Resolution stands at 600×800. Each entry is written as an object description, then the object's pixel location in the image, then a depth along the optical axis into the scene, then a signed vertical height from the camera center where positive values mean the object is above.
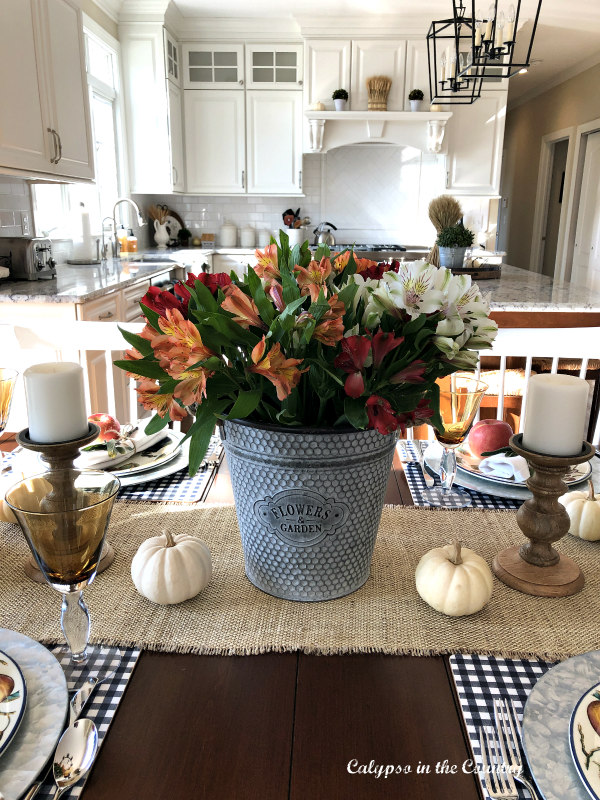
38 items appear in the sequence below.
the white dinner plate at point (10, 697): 0.52 -0.41
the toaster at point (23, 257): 2.96 -0.19
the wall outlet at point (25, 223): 3.41 -0.05
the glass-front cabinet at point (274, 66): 4.98 +1.14
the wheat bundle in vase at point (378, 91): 4.82 +0.93
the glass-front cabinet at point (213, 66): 5.01 +1.14
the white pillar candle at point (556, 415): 0.73 -0.21
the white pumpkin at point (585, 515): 0.89 -0.40
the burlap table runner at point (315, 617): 0.69 -0.44
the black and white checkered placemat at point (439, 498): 1.02 -0.44
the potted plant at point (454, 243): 3.22 -0.12
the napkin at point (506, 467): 1.05 -0.40
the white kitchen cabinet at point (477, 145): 5.12 +0.58
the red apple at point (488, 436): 1.14 -0.37
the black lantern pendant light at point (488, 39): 2.34 +0.65
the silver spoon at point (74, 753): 0.51 -0.43
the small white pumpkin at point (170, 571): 0.74 -0.40
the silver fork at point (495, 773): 0.50 -0.43
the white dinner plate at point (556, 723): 0.49 -0.42
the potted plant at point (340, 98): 4.81 +0.87
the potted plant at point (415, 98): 4.83 +0.88
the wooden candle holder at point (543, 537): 0.75 -0.37
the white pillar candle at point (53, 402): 0.73 -0.21
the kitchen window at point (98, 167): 3.83 +0.34
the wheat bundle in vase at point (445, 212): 3.24 +0.04
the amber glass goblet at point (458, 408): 0.88 -0.25
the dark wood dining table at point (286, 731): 0.51 -0.44
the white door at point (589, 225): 6.36 -0.04
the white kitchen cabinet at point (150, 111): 4.62 +0.75
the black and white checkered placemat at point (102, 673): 0.59 -0.44
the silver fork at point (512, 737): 0.51 -0.43
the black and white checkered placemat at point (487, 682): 0.59 -0.44
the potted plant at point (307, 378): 0.62 -0.16
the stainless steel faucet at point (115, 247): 4.39 -0.21
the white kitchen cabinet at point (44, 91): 2.58 +0.54
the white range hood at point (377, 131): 4.95 +0.66
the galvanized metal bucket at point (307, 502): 0.68 -0.30
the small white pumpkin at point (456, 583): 0.72 -0.40
